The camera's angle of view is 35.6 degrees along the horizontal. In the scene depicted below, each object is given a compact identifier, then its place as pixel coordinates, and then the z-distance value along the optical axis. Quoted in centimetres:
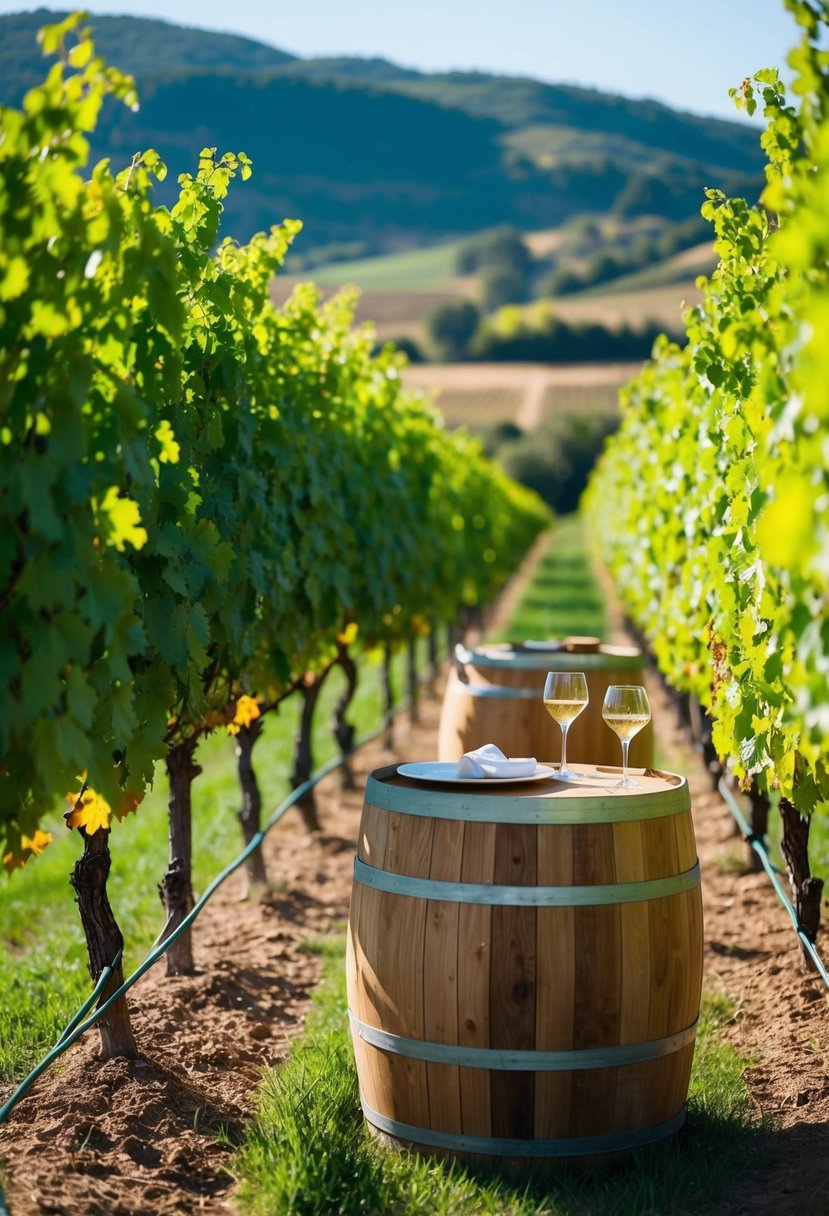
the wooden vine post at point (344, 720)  932
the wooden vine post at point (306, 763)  798
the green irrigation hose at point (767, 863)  432
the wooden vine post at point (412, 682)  1236
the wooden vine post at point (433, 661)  1440
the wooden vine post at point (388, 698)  1066
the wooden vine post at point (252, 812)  659
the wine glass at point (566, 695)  368
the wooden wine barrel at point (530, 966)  326
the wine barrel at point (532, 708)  555
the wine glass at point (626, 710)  362
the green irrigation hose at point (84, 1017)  353
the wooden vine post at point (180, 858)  513
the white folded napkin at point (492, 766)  354
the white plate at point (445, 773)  350
